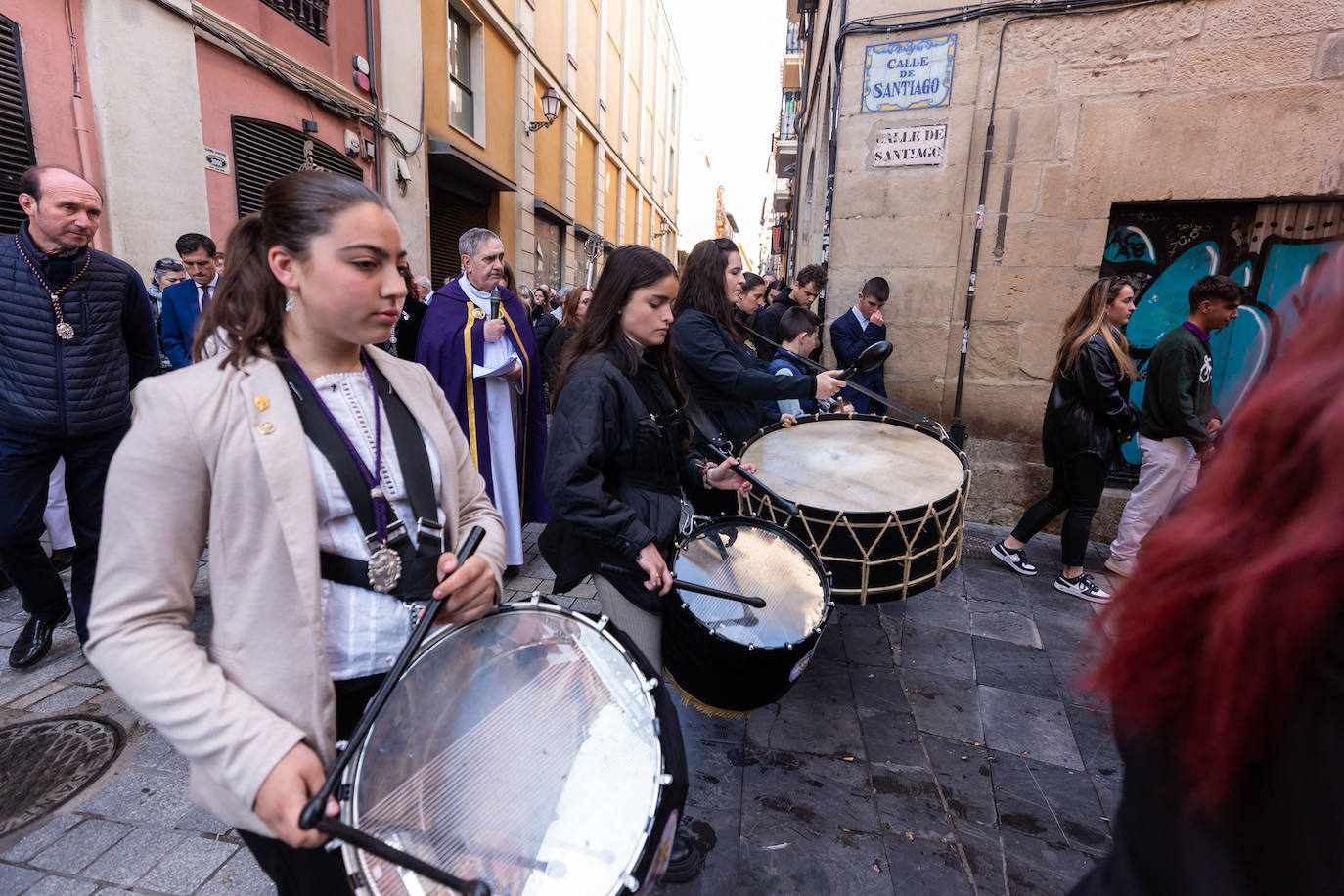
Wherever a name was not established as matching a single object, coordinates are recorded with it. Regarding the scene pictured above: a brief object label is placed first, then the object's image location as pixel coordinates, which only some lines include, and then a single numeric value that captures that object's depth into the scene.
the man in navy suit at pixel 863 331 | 5.54
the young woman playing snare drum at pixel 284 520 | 0.99
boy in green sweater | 4.03
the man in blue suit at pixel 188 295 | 4.36
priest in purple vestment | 4.00
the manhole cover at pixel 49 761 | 2.27
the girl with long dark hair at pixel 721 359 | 3.32
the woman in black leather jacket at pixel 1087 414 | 4.16
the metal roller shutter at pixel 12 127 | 4.84
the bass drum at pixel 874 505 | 2.68
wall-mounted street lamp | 13.34
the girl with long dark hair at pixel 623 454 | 1.99
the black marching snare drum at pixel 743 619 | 1.93
